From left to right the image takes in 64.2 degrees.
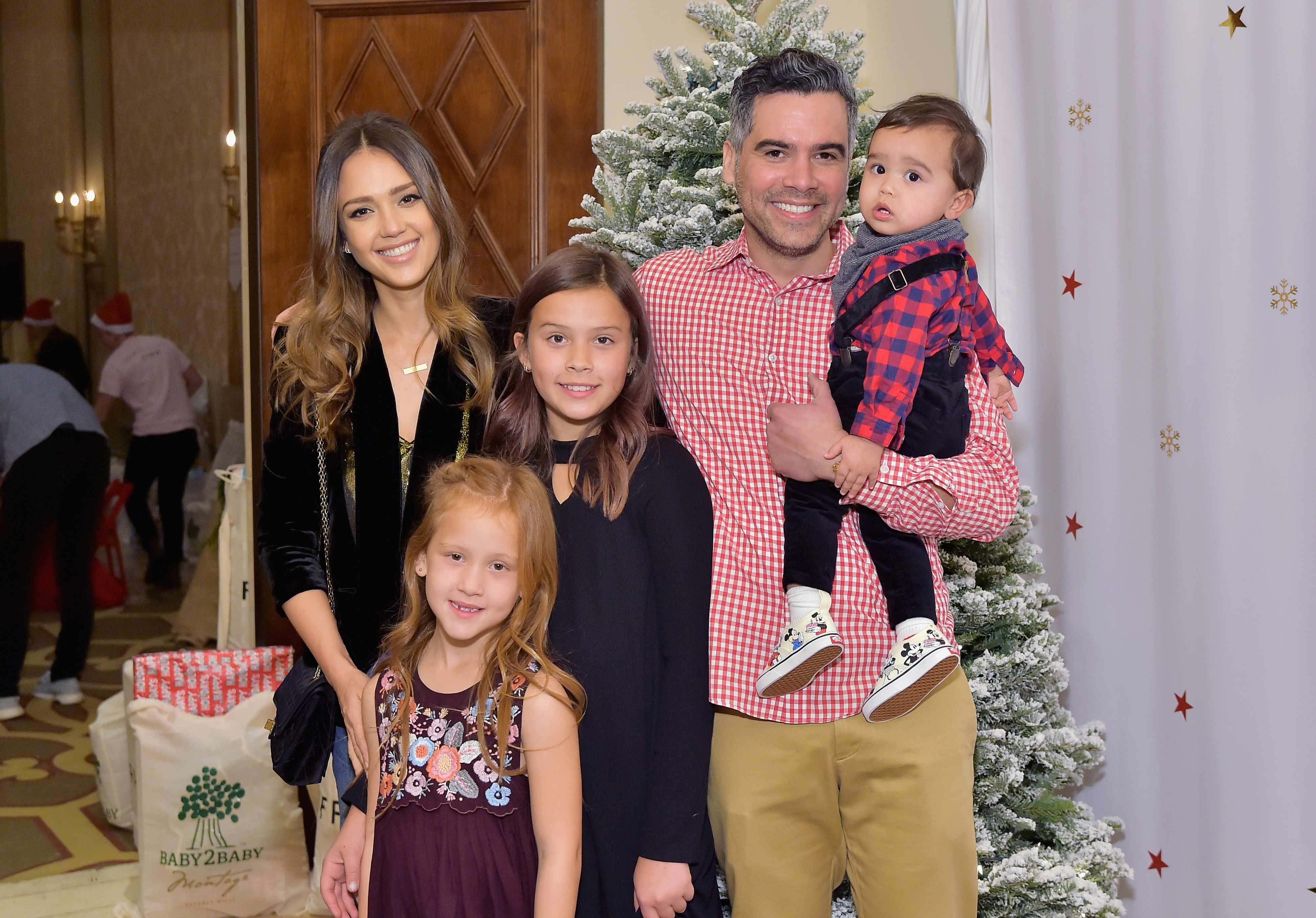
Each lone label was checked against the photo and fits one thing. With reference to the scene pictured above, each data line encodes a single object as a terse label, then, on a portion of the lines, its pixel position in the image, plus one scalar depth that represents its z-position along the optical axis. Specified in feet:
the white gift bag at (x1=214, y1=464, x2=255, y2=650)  10.53
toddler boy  4.80
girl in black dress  4.71
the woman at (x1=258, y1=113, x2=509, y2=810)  5.30
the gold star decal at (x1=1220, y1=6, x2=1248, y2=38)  6.35
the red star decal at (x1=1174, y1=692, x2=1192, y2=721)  6.89
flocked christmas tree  6.37
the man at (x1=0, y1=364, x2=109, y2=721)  10.69
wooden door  9.63
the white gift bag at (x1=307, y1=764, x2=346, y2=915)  9.36
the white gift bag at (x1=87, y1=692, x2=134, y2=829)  10.35
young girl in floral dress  4.57
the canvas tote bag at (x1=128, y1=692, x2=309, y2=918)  9.29
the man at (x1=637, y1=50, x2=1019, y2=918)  5.01
